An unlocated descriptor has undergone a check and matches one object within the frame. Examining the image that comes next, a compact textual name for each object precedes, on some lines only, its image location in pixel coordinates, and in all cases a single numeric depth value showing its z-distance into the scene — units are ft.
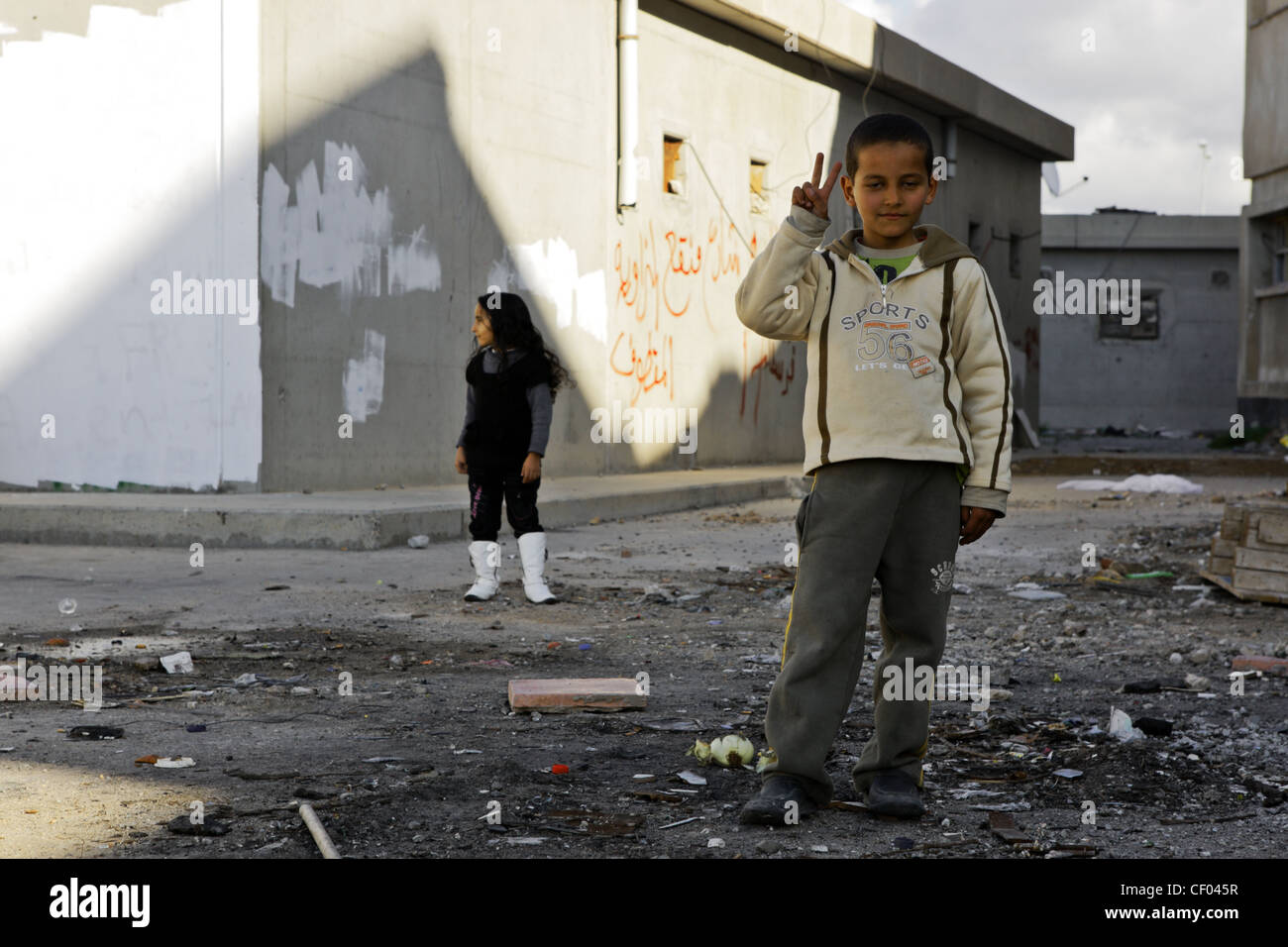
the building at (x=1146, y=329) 100.27
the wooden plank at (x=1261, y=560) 21.58
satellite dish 84.94
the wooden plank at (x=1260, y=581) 21.50
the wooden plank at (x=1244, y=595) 21.52
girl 22.21
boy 10.50
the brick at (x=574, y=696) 14.25
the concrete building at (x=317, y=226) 33.09
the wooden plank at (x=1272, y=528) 21.47
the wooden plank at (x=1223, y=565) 23.13
